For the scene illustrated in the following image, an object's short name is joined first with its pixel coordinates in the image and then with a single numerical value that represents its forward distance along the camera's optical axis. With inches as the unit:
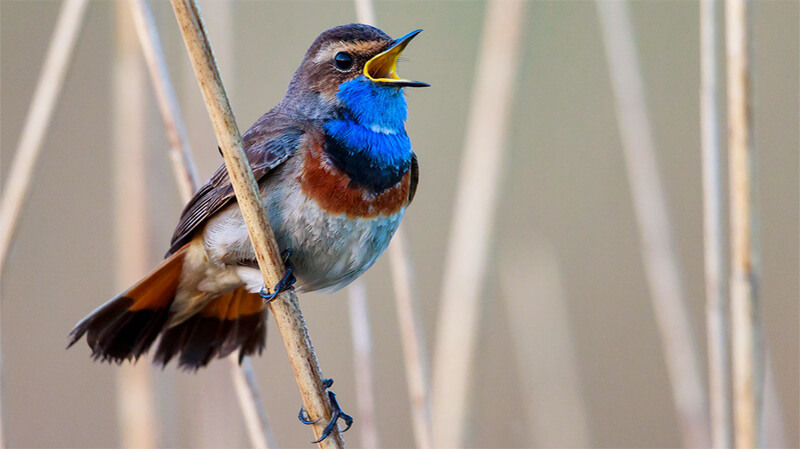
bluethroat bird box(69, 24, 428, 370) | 144.1
